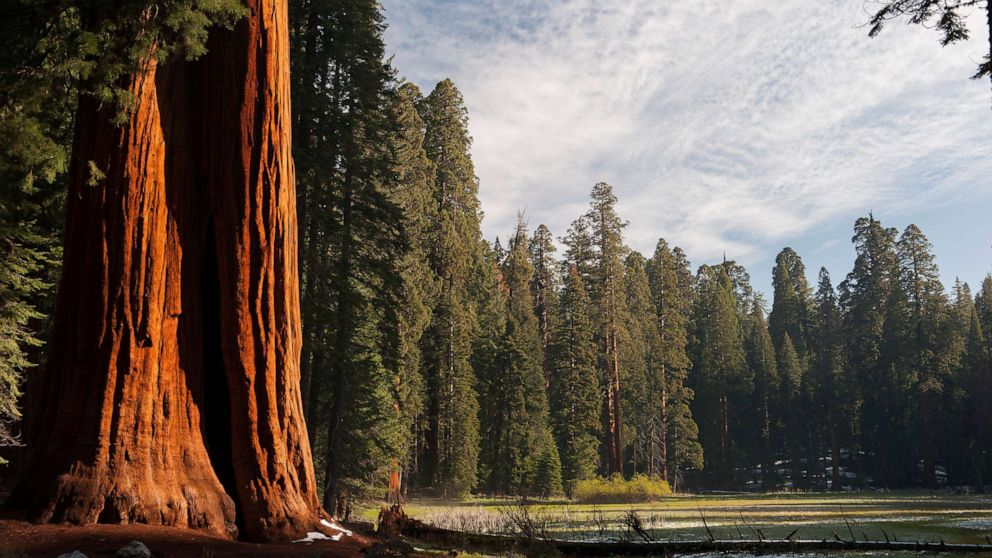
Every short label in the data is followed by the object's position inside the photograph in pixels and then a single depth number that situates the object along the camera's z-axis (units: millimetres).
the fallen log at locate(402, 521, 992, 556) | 13969
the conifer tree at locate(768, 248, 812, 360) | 84500
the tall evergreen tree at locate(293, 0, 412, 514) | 20281
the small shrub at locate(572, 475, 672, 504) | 40688
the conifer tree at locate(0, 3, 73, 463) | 9297
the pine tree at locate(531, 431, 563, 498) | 43594
